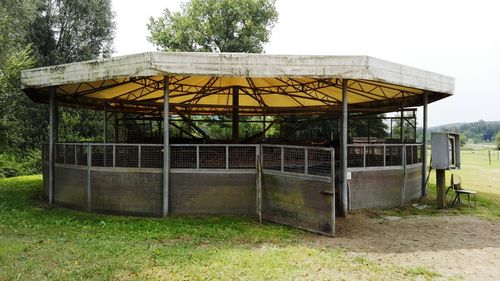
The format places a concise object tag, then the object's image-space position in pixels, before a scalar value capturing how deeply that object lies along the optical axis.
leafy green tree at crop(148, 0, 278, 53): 31.48
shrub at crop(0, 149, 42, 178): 22.39
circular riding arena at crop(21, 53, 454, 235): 8.36
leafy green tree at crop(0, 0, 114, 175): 21.25
